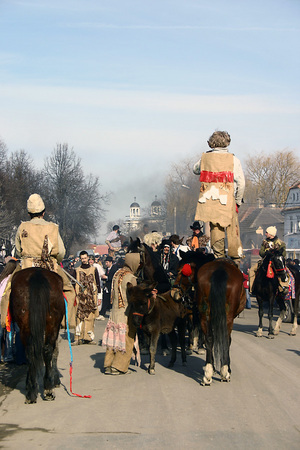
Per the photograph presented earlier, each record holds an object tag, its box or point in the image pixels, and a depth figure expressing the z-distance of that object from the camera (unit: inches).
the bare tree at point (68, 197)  2509.8
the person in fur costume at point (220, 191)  422.0
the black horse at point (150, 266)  474.9
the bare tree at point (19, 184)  1996.8
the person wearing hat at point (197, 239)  586.9
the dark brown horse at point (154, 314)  418.9
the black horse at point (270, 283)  655.8
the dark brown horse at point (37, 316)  335.0
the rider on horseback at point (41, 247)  375.9
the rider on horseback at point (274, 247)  654.2
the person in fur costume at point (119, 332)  423.8
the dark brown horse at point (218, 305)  381.4
